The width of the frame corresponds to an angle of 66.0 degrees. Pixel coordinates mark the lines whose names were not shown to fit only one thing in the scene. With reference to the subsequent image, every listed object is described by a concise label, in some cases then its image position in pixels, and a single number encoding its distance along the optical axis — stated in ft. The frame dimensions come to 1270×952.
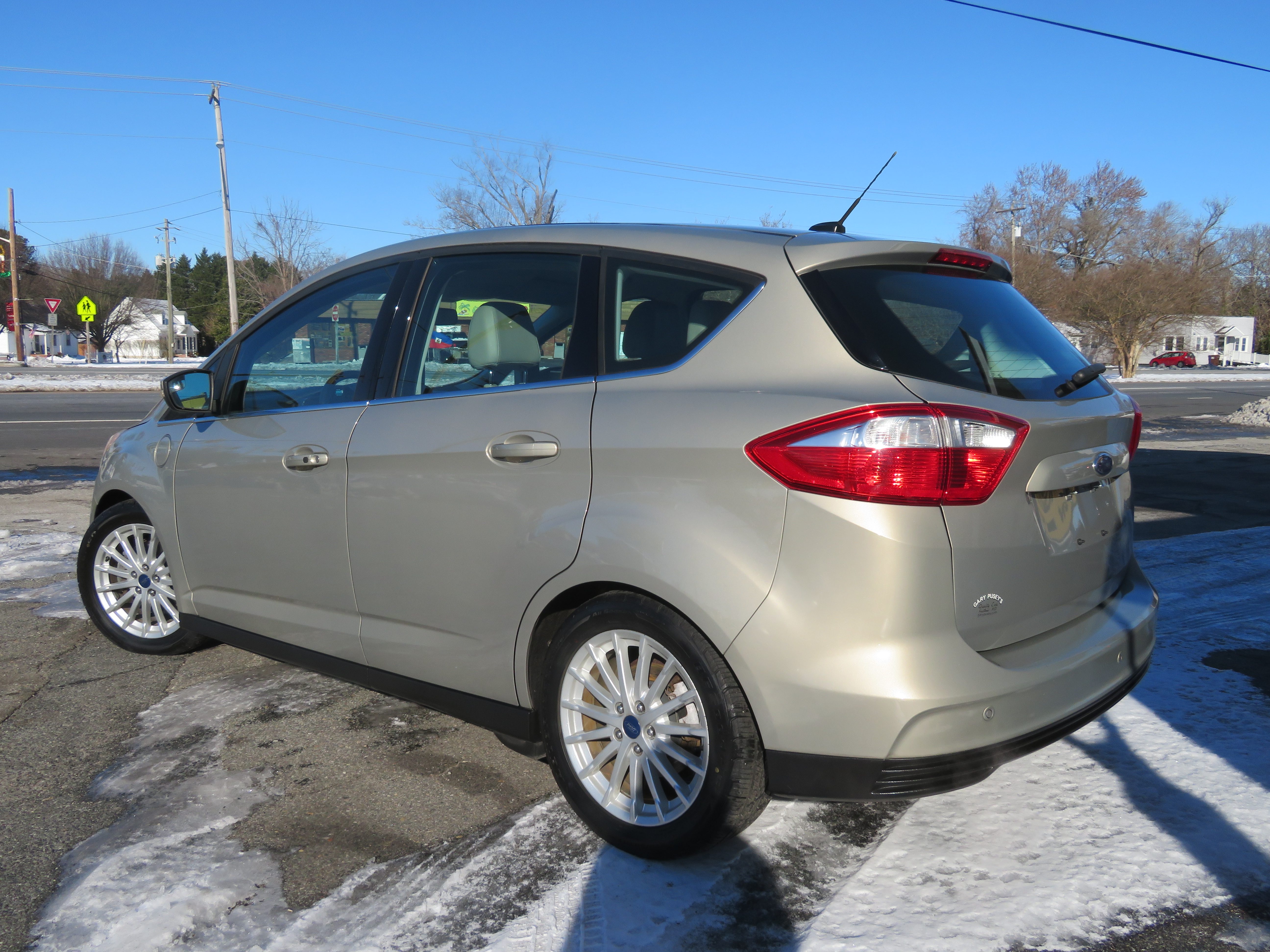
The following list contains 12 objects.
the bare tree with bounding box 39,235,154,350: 258.37
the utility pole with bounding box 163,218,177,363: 214.69
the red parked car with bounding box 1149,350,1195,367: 239.93
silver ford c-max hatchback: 7.54
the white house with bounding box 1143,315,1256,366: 244.01
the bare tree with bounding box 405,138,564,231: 132.77
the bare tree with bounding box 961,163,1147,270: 203.92
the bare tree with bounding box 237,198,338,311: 140.36
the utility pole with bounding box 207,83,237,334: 112.98
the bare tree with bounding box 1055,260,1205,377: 145.28
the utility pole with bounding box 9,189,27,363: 150.51
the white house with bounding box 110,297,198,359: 268.62
